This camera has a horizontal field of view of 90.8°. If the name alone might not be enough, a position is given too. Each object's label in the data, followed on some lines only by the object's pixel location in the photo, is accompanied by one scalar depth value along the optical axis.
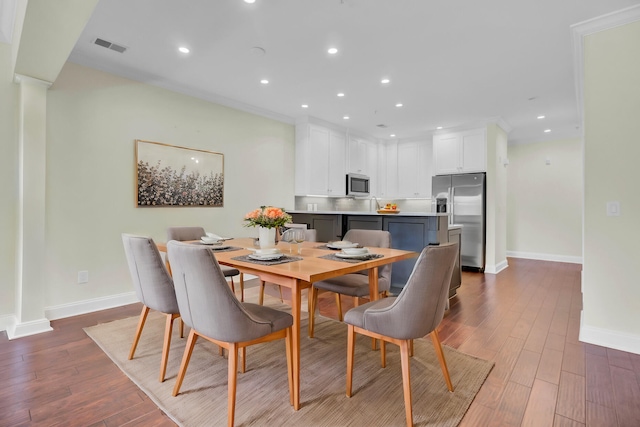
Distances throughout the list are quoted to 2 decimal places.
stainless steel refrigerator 5.39
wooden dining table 1.64
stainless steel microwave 6.05
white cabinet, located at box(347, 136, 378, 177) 6.19
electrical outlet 3.15
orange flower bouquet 2.38
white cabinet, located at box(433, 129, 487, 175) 5.43
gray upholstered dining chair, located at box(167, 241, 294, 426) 1.49
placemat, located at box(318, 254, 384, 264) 1.95
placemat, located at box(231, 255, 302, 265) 1.87
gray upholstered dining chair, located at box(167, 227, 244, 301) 3.01
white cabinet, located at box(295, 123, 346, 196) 5.25
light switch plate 2.47
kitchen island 3.43
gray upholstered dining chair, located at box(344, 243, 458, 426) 1.53
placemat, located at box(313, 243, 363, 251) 2.49
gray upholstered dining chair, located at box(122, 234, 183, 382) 1.92
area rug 1.62
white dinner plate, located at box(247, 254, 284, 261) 1.95
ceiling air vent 2.81
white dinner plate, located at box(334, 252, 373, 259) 2.01
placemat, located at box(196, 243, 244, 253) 2.38
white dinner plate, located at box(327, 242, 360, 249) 2.42
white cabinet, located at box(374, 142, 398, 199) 6.96
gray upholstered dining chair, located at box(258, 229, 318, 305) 3.20
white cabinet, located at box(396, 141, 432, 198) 6.53
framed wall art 3.55
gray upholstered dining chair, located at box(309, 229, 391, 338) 2.42
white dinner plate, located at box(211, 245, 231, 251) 2.40
